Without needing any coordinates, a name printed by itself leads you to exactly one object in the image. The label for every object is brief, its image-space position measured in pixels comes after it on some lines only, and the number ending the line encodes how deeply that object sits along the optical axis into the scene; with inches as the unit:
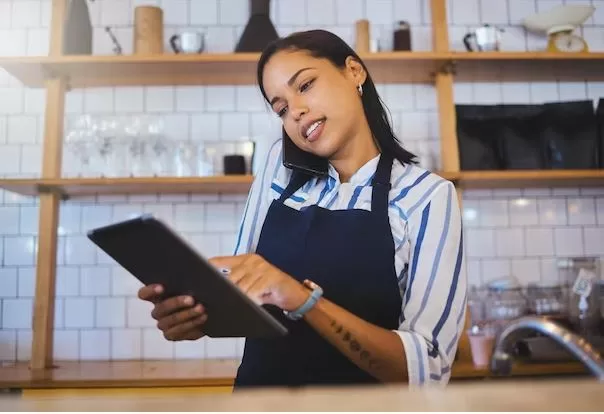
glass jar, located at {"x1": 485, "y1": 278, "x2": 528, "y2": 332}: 59.9
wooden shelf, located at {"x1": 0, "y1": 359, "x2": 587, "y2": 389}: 51.1
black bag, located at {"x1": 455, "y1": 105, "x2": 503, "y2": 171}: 60.9
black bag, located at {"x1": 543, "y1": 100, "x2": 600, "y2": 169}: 61.1
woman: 28.3
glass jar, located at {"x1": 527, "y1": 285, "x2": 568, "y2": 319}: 60.8
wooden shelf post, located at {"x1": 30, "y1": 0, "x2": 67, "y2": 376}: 57.5
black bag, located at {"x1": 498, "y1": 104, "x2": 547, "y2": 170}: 61.0
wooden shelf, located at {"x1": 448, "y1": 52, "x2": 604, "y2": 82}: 58.9
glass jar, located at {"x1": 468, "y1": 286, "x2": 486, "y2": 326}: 59.7
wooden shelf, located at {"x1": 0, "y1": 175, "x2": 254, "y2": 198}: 56.4
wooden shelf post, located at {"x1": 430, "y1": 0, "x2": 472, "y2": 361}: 59.0
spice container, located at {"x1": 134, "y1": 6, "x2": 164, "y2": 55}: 60.3
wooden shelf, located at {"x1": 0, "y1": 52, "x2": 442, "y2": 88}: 57.9
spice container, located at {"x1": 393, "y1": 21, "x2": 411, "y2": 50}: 62.5
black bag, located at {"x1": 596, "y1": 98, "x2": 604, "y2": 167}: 61.4
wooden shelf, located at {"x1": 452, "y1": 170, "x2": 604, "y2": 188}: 57.4
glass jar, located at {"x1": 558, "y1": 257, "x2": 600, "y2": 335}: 57.1
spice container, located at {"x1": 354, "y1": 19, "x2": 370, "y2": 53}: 61.0
